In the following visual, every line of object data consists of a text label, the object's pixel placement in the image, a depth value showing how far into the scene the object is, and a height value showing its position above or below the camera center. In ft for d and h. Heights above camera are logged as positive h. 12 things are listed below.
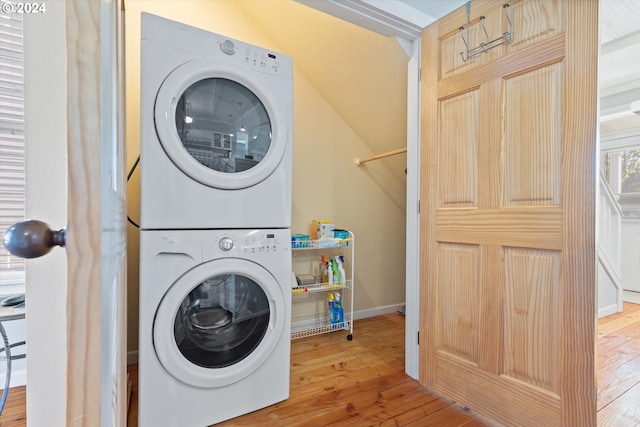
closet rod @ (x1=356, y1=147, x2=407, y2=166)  7.04 +1.39
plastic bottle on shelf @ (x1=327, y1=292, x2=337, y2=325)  7.65 -2.47
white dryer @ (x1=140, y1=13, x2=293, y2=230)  3.99 +1.15
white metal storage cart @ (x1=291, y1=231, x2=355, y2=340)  7.23 -2.15
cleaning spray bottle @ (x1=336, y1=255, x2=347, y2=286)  7.57 -1.46
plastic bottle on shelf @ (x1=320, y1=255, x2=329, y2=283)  7.68 -1.50
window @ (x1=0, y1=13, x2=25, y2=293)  5.08 +1.33
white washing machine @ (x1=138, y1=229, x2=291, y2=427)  3.95 -1.62
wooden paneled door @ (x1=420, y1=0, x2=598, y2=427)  3.59 -0.01
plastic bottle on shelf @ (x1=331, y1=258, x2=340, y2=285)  7.63 -1.51
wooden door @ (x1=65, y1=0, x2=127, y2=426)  1.05 +0.00
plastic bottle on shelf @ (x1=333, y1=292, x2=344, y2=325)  7.67 -2.53
